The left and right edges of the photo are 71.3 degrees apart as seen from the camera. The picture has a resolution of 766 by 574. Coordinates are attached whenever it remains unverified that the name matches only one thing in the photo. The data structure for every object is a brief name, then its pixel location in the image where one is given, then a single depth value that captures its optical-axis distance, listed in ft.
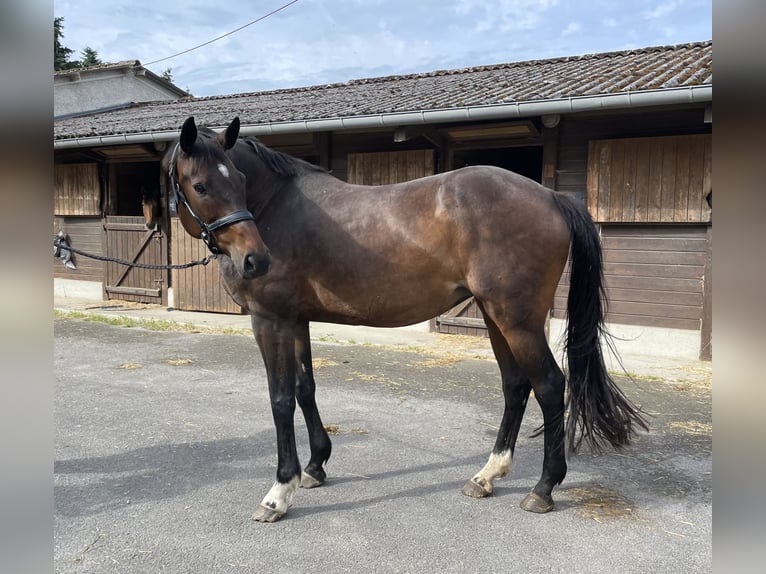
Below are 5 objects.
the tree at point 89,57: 92.48
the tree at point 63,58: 77.41
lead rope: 8.89
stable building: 18.84
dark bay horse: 8.58
